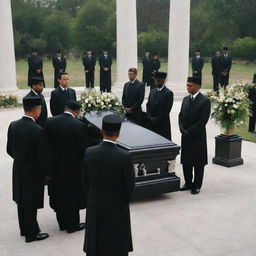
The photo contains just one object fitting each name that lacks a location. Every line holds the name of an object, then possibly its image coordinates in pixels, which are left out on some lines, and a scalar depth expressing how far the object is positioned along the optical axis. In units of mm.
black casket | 7250
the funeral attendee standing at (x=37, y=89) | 7805
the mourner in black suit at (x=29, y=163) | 5609
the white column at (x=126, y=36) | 19500
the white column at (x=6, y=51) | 17797
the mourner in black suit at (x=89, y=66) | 21688
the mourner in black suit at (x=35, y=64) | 20516
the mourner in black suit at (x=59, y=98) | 8695
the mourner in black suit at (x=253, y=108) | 12492
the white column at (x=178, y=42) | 19688
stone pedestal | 9602
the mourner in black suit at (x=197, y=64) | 22203
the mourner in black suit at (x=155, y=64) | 23172
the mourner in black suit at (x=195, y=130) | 7645
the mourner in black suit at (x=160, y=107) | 8695
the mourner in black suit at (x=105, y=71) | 21141
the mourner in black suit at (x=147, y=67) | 23391
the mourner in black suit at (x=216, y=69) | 21406
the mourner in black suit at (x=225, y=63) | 21172
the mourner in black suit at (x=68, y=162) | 5973
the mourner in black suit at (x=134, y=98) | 9805
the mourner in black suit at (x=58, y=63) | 21453
